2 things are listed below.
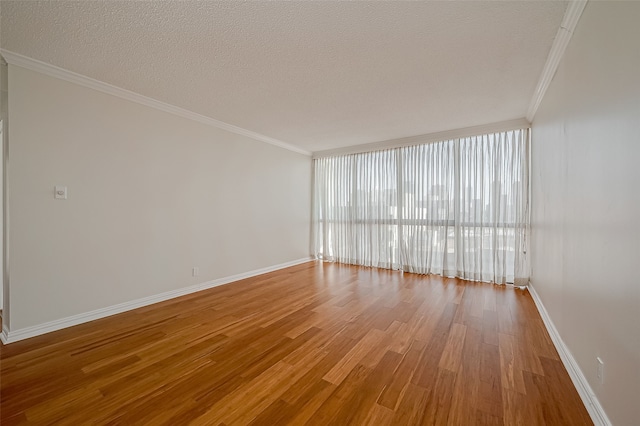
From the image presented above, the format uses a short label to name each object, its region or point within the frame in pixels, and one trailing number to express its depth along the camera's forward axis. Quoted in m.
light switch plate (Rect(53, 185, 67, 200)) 2.56
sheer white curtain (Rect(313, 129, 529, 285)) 4.02
